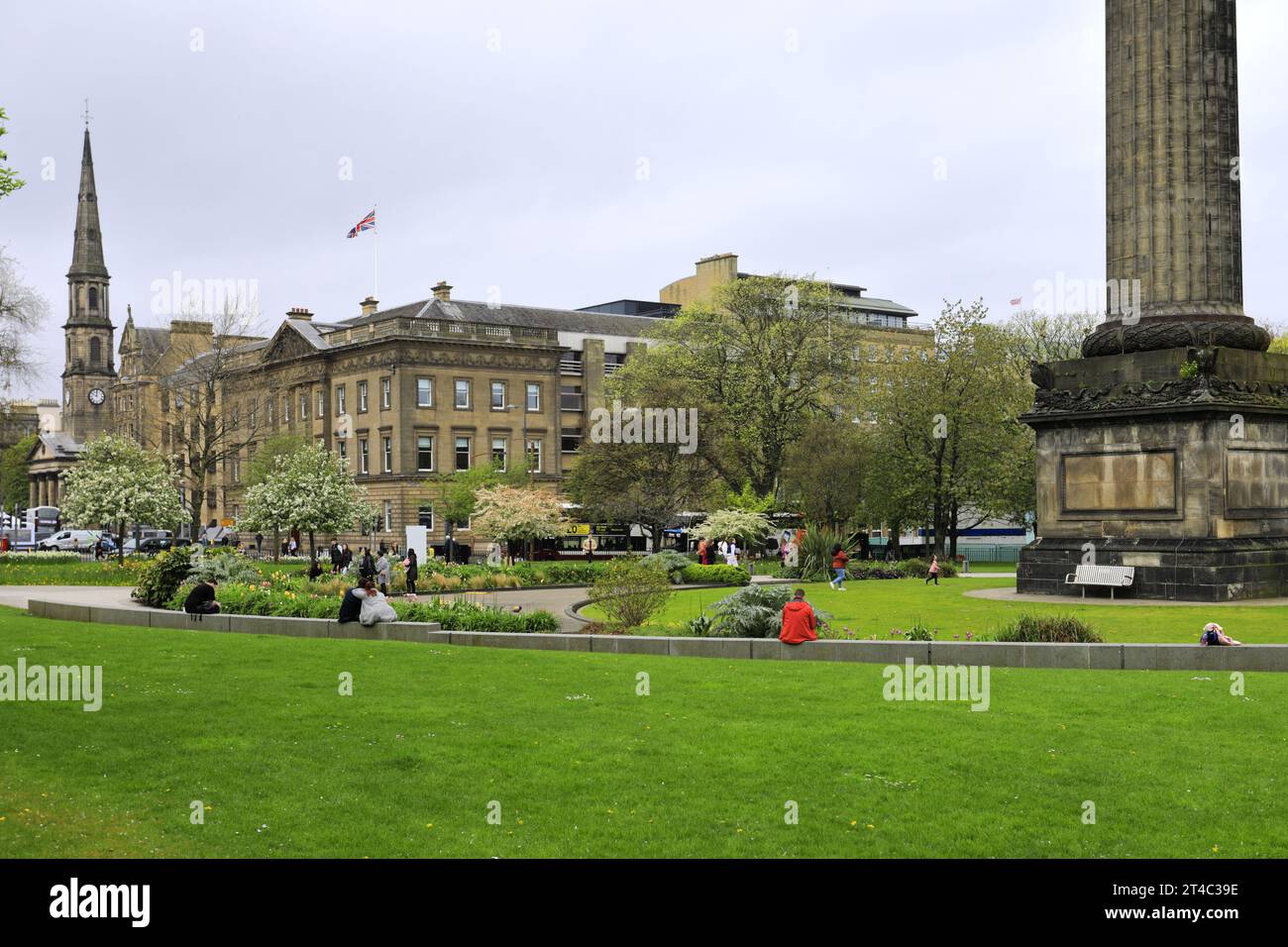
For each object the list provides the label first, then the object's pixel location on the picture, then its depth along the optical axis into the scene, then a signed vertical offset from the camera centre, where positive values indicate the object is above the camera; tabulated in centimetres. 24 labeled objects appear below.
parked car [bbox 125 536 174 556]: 9056 -332
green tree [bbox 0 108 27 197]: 2141 +484
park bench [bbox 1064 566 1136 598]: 2872 -180
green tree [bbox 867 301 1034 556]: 6625 +292
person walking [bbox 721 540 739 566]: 6069 -263
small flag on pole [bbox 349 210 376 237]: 8131 +1577
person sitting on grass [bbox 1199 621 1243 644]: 1962 -206
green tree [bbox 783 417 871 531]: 6869 +91
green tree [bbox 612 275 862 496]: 7312 +651
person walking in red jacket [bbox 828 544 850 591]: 4288 -239
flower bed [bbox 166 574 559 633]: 2584 -233
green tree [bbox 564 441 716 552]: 7062 +45
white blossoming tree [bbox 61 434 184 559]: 6156 -7
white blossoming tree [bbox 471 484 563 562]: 6019 -108
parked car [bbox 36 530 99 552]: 9869 -324
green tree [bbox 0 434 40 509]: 16875 +254
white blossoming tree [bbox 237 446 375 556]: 6166 -43
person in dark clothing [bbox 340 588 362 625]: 2645 -215
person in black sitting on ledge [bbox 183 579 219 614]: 2942 -226
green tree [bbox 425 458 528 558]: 8253 +50
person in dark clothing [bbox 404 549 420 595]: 4012 -223
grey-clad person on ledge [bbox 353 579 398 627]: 2600 -215
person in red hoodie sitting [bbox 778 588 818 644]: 2144 -204
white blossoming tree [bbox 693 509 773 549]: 5859 -145
